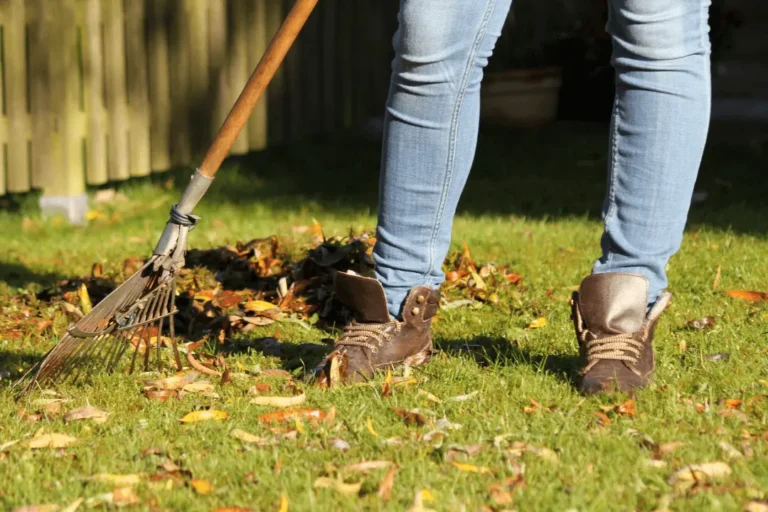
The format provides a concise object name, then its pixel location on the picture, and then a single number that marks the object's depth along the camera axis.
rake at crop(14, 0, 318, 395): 5.37
